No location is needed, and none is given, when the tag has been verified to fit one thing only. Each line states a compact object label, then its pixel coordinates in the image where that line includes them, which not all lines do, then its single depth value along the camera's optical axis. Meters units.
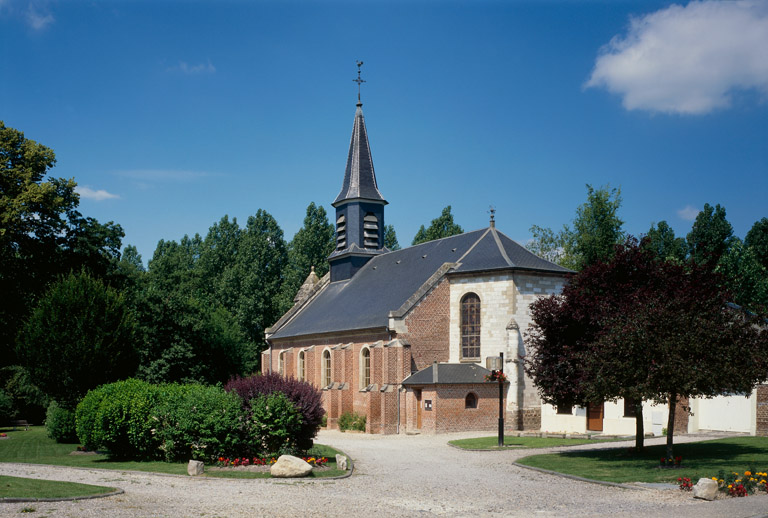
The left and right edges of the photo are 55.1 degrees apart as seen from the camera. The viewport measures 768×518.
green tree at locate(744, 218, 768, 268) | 63.06
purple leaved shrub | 21.16
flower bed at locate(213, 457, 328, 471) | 19.41
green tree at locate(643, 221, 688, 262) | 64.44
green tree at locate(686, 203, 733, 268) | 63.22
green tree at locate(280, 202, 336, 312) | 66.44
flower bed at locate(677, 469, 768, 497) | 14.54
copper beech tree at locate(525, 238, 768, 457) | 18.81
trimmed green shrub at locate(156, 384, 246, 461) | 20.14
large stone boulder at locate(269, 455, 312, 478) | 17.67
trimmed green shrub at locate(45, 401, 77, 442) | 28.28
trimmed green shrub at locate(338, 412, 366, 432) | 37.25
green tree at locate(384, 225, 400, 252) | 77.44
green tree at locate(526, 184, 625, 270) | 58.97
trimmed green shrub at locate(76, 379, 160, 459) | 21.25
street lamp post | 26.58
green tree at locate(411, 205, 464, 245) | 70.75
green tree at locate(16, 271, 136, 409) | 26.70
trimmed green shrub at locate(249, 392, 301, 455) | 20.50
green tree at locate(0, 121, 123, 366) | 35.59
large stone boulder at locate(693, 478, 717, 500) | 14.35
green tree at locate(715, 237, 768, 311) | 54.50
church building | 34.41
